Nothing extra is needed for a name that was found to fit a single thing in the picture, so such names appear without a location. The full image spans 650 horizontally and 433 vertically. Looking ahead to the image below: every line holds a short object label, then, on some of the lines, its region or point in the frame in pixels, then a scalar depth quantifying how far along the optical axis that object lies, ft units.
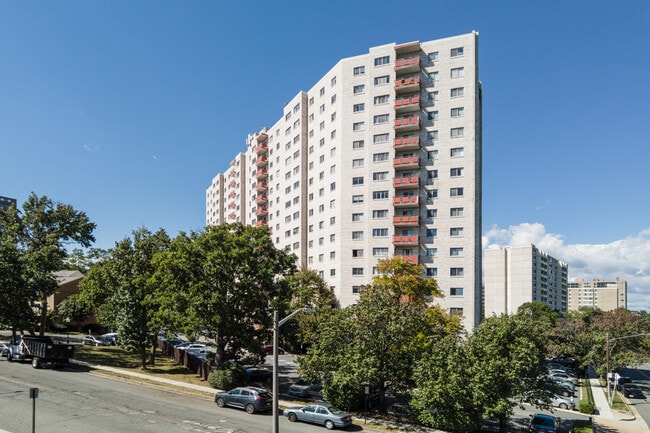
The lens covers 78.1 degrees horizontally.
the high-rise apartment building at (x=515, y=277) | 447.42
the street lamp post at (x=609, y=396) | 128.54
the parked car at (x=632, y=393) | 144.79
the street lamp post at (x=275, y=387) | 56.29
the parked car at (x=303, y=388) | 105.29
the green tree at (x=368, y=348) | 87.97
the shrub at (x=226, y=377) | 104.17
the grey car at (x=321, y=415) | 79.77
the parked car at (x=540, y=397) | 84.69
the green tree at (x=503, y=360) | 78.38
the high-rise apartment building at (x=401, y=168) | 186.29
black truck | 117.06
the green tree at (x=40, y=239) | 142.10
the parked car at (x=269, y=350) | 180.59
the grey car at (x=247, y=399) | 87.92
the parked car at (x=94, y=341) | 176.86
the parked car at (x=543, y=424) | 85.30
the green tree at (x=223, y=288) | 104.68
